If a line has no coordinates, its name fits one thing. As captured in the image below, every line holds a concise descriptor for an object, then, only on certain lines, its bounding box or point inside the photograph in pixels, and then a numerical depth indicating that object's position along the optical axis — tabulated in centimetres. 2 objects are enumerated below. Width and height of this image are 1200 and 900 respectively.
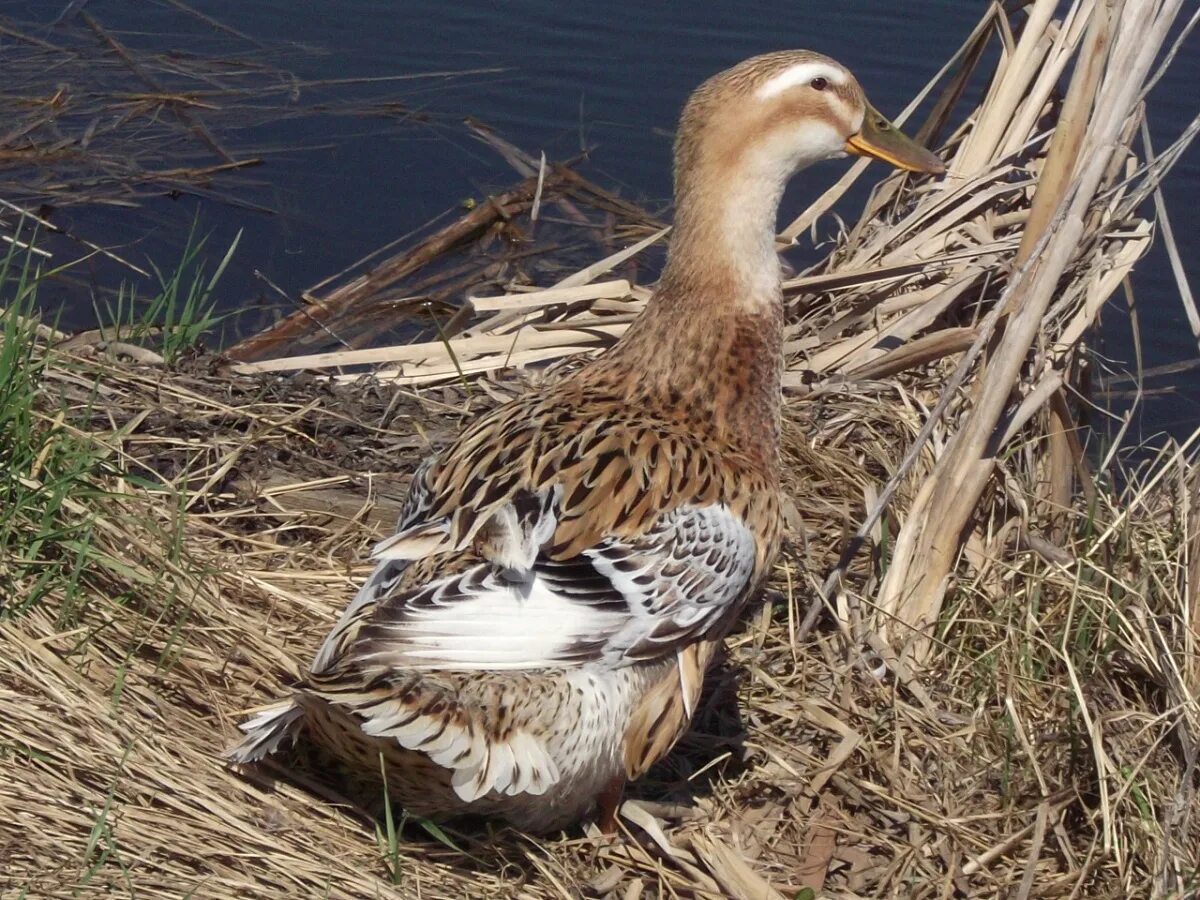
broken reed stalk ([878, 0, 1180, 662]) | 377
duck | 321
